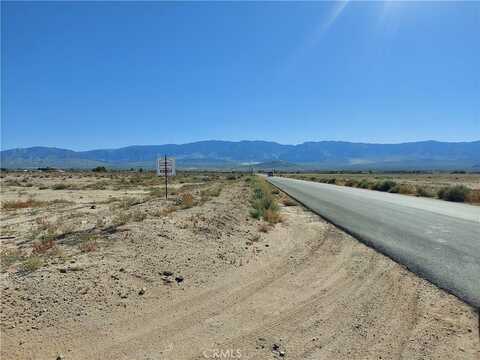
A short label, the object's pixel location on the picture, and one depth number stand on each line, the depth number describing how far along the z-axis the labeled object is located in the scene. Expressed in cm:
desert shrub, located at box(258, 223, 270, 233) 1188
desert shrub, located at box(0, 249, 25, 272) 711
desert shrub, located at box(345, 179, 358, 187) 4800
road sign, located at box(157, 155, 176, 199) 1895
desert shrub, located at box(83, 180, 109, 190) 3884
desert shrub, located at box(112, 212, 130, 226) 1171
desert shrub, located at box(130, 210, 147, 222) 1209
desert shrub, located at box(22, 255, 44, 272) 655
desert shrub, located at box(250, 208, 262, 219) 1445
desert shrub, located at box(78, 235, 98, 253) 792
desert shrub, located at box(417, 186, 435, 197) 2955
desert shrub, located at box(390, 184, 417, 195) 3266
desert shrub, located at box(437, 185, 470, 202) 2495
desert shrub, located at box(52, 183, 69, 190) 3760
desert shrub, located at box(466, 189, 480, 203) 2401
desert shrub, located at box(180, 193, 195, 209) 1657
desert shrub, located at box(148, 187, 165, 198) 2630
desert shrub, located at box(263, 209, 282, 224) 1410
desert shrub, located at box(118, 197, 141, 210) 1843
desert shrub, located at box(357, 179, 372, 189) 4287
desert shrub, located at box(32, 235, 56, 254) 793
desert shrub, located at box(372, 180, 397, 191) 3778
